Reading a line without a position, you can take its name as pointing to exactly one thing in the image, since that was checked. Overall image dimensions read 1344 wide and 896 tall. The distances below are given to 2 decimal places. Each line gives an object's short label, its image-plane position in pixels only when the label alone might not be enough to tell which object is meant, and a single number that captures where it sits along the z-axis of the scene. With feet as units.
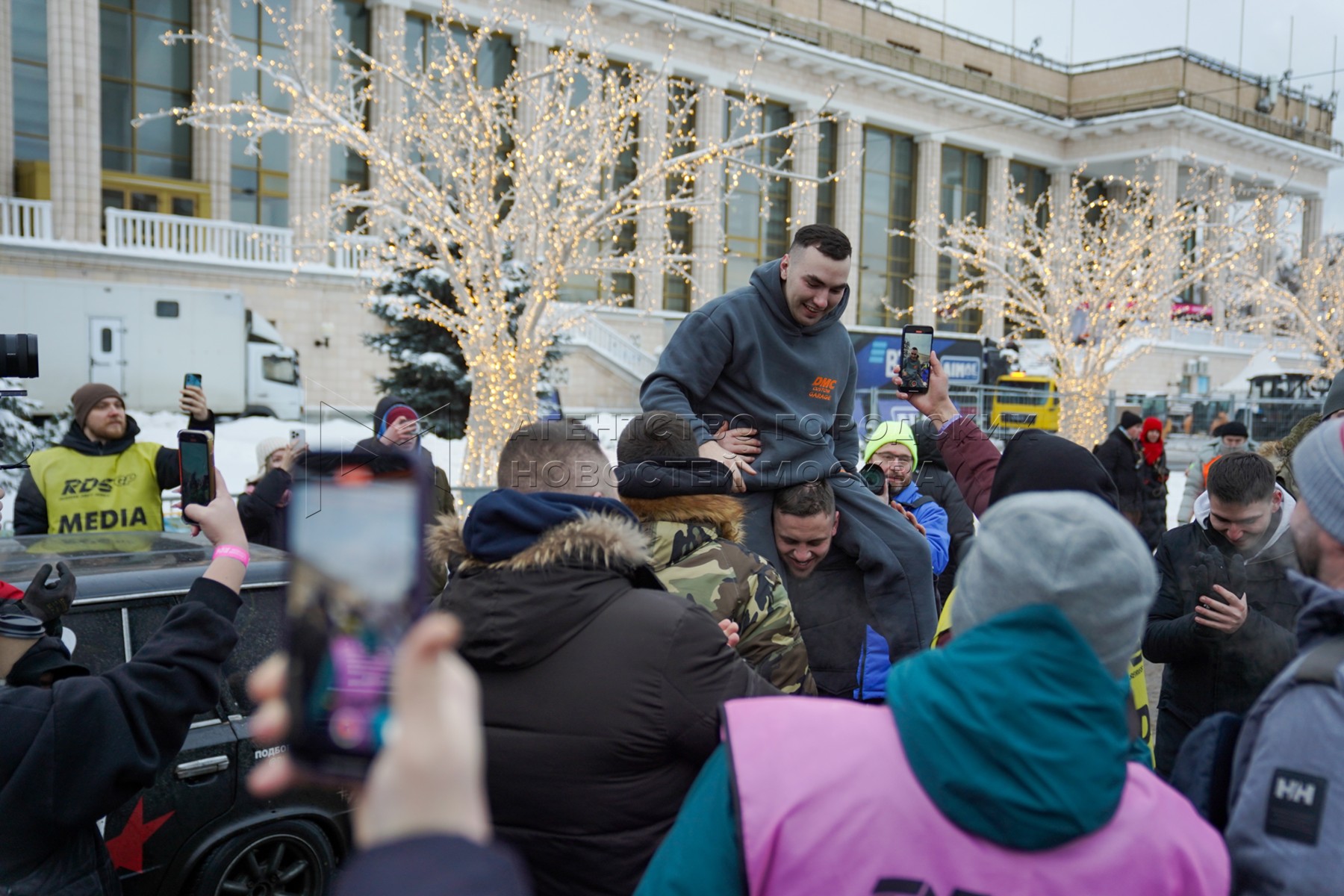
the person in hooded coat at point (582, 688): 6.15
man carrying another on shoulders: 11.61
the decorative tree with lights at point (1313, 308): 96.68
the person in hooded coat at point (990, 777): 4.26
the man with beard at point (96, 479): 18.06
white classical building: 84.69
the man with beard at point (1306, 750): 4.52
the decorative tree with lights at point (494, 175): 36.73
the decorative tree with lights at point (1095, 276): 68.28
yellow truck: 61.16
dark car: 12.05
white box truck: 71.15
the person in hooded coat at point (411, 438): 12.01
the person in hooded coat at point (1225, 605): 11.25
